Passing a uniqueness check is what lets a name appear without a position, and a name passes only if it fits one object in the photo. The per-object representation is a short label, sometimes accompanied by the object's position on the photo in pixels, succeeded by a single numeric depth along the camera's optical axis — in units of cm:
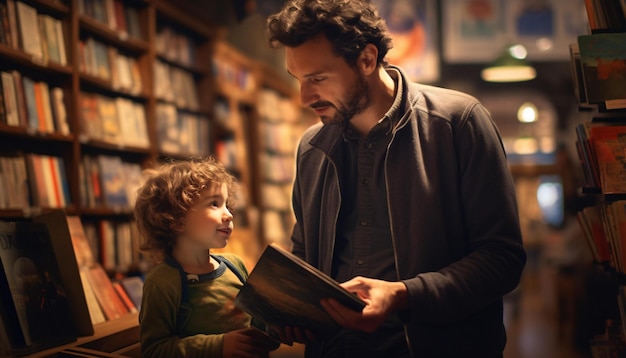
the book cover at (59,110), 433
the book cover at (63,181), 437
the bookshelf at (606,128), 253
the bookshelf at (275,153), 805
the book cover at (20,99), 393
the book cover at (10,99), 381
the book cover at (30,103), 403
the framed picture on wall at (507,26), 798
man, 196
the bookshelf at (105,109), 391
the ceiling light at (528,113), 1310
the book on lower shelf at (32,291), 231
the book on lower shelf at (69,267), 253
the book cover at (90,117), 463
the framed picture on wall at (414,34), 775
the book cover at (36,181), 408
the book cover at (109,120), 490
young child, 208
